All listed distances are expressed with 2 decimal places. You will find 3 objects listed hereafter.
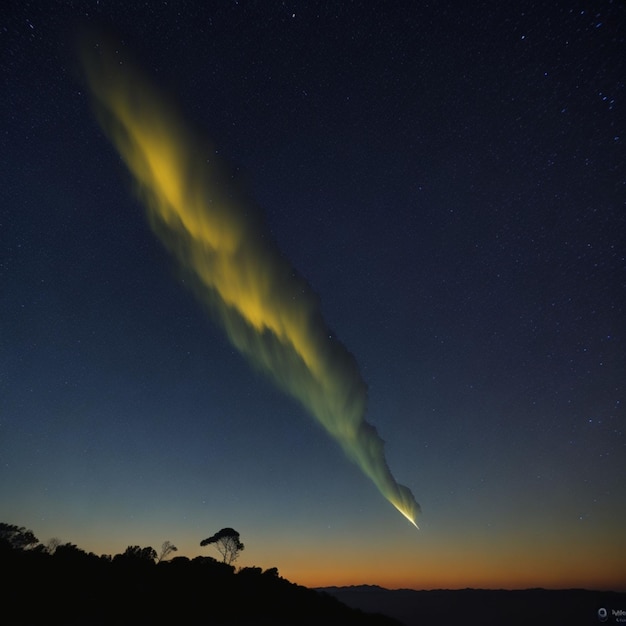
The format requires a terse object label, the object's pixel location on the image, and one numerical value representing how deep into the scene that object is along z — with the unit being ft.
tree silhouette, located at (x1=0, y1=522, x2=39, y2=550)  124.67
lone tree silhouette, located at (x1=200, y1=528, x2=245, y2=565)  162.04
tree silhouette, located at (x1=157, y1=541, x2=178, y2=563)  133.30
